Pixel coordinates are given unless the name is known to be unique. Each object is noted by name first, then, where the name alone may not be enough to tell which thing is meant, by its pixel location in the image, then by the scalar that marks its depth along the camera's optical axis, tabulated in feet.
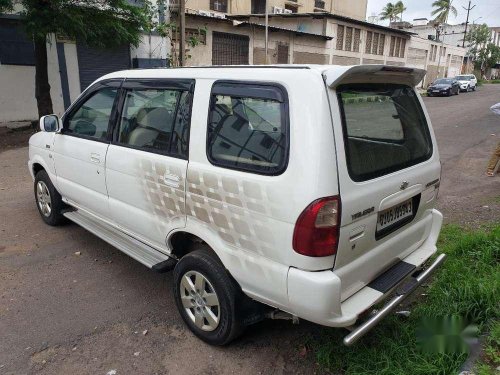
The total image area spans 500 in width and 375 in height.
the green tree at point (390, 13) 190.33
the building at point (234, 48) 41.04
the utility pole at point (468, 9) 181.47
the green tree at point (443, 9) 178.70
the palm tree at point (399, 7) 188.03
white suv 7.17
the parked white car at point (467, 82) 107.55
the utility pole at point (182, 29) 43.24
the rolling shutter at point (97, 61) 44.60
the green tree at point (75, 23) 29.86
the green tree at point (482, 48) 188.75
